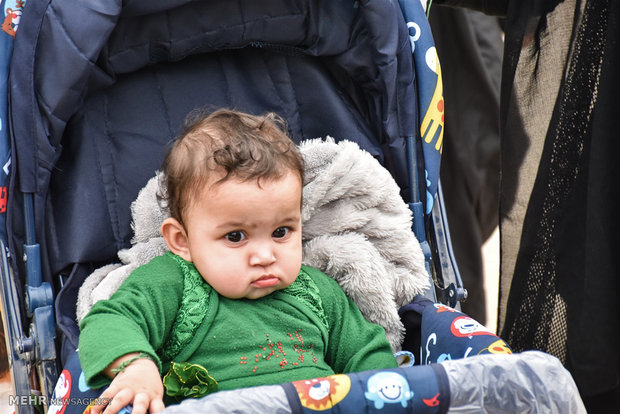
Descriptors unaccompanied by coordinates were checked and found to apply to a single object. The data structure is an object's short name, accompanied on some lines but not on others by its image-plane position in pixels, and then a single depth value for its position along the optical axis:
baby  2.25
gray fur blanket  2.35
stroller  2.29
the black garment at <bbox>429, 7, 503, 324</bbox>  2.83
